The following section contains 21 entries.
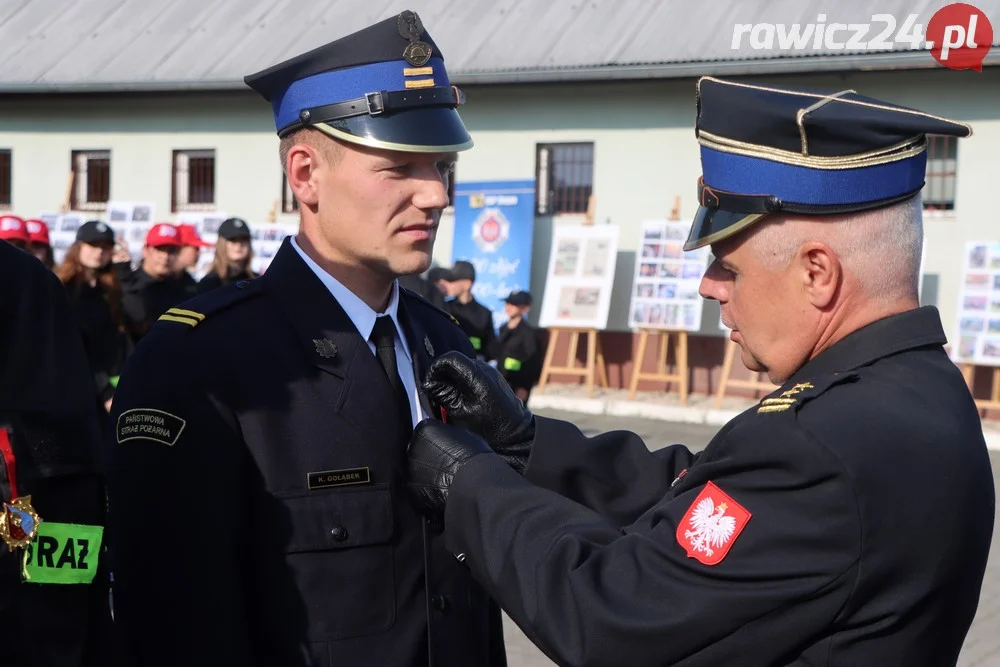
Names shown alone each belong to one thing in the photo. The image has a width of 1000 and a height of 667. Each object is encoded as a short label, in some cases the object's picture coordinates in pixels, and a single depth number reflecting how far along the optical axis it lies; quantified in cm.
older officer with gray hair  186
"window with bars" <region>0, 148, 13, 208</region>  2086
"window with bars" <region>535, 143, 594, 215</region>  1678
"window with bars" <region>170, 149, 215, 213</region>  1934
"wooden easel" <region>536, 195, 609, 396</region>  1555
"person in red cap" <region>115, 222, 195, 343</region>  930
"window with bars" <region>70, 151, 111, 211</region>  2019
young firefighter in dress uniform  217
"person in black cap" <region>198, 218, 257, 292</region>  946
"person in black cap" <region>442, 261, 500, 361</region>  1022
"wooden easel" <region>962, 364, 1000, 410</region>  1348
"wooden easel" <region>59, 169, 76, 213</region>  1964
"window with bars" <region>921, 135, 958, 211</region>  1467
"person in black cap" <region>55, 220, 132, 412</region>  812
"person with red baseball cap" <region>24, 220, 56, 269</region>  838
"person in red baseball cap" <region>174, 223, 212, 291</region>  1000
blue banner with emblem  1620
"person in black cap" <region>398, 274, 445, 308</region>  962
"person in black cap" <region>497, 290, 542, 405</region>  1060
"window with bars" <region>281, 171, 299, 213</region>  1853
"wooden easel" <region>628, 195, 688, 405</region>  1491
